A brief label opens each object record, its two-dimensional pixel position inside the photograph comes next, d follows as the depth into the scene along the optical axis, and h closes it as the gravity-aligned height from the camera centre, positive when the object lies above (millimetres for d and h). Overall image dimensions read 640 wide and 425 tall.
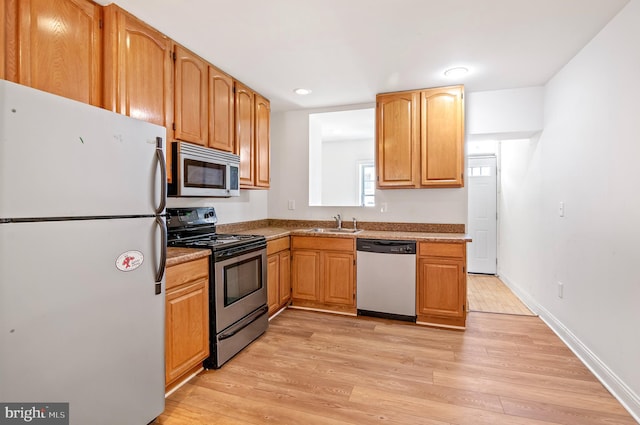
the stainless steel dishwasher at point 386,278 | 3238 -728
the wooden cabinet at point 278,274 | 3276 -704
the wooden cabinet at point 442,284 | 3090 -743
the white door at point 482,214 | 5176 -85
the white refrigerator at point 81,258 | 1182 -217
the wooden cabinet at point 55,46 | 1519 +856
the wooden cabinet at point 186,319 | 1987 -733
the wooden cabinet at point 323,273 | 3493 -722
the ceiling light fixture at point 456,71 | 2910 +1281
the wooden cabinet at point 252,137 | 3215 +778
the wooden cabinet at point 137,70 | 1937 +908
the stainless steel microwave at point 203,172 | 2367 +306
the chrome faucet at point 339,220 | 3969 -146
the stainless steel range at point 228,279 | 2352 -575
